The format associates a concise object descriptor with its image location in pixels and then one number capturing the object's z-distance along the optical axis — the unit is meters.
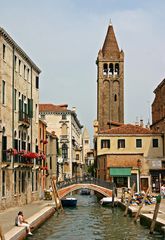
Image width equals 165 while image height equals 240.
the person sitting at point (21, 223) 19.09
